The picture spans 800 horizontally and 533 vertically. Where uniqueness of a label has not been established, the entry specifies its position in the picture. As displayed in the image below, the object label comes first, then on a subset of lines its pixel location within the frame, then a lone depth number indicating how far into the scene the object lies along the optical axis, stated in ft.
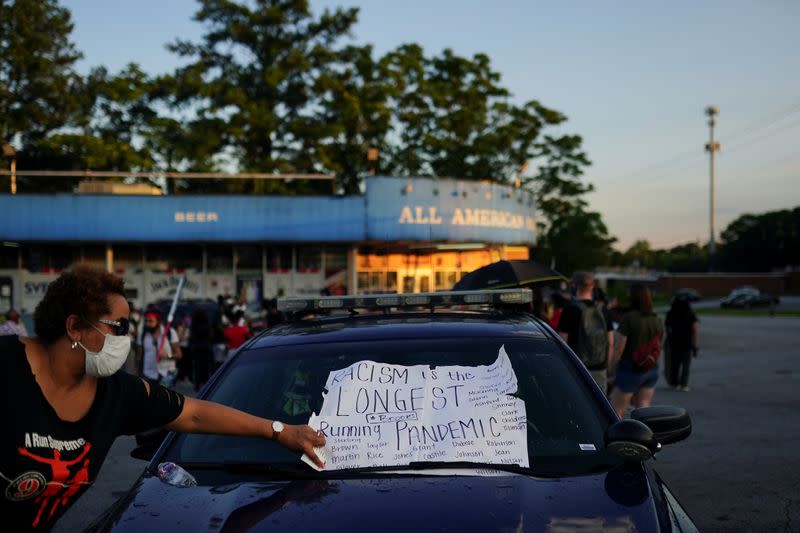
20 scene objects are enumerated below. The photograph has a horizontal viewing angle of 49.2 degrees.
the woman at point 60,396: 8.98
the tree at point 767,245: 343.67
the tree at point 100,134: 132.77
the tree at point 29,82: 146.41
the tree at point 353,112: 140.46
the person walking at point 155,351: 41.22
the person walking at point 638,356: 28.55
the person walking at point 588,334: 26.99
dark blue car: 8.36
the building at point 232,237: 99.09
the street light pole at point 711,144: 273.95
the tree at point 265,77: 138.41
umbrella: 34.63
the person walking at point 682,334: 46.83
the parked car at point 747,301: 216.86
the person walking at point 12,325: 41.52
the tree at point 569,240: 173.78
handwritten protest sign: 9.88
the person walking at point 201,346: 47.55
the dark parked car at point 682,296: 47.26
